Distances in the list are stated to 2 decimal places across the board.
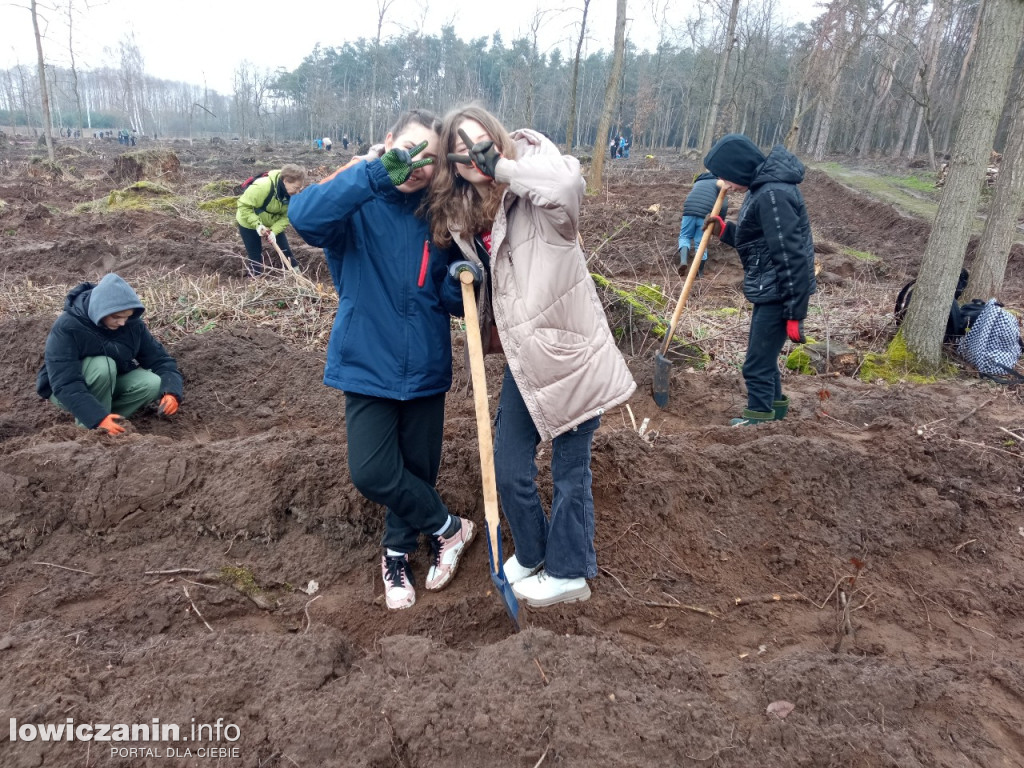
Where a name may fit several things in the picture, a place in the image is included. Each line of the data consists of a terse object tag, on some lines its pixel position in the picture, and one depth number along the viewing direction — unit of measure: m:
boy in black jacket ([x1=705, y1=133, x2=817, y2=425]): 3.79
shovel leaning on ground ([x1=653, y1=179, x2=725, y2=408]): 4.71
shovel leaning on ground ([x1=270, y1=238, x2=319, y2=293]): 6.61
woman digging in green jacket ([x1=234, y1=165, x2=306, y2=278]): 7.56
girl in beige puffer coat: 1.99
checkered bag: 5.21
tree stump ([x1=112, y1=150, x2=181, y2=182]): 18.70
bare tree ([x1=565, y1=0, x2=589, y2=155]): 19.69
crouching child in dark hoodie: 3.85
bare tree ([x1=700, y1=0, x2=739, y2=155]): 18.64
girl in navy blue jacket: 2.12
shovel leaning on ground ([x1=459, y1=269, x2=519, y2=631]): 2.24
